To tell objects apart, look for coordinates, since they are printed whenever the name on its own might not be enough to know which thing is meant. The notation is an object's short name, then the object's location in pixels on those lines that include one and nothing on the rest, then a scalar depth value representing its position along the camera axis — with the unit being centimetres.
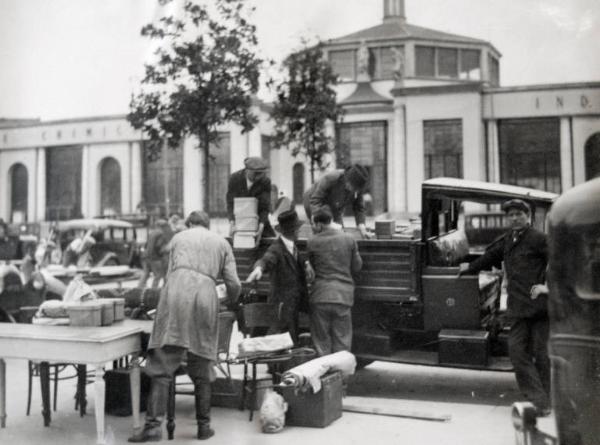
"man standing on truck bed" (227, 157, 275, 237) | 693
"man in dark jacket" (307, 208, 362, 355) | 620
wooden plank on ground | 554
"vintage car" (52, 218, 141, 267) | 2044
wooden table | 486
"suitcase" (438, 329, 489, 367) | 599
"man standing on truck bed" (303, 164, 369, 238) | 689
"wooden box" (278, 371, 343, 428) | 543
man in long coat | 511
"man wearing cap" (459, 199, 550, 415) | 545
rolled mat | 536
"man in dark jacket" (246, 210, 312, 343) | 641
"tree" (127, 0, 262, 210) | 1103
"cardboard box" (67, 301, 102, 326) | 525
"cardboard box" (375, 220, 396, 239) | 666
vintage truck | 613
